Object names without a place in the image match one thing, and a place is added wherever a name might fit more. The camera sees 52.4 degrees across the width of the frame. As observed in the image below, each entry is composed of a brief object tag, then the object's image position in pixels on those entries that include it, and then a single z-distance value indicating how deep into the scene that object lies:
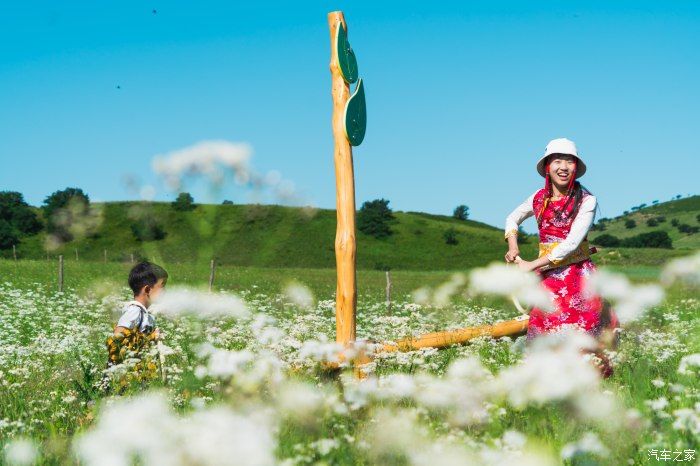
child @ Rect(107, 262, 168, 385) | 6.42
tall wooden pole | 6.77
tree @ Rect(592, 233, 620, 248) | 118.94
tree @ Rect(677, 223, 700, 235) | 124.80
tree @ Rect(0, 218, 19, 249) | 83.38
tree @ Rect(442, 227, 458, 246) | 109.06
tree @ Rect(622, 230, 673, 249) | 114.53
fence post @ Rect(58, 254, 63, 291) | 22.48
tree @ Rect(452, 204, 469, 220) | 146.25
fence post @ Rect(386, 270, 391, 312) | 23.08
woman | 6.35
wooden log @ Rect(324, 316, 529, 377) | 6.76
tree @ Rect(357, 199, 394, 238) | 108.81
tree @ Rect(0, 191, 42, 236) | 59.33
